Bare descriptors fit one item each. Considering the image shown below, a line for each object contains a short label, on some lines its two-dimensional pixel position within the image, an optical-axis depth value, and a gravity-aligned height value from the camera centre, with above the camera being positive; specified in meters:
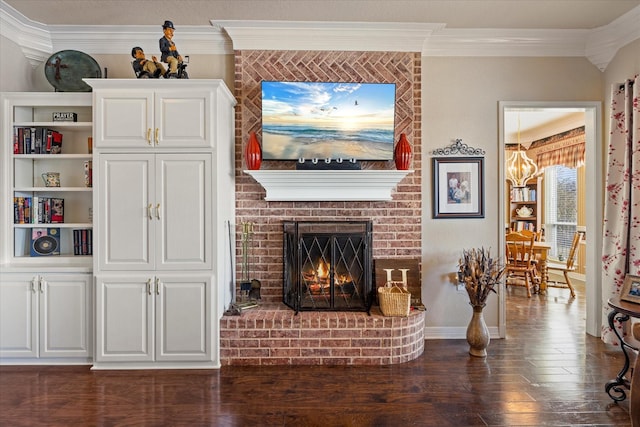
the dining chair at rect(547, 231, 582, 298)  5.69 -0.88
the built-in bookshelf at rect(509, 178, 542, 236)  7.62 +0.12
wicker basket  3.20 -0.74
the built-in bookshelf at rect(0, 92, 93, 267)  3.24 +0.32
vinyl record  3.33 -0.27
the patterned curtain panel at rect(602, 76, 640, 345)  3.25 +0.13
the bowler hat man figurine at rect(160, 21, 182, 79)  3.10 +1.29
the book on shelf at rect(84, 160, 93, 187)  3.32 +0.34
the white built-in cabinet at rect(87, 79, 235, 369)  3.01 -0.04
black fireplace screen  3.39 -0.45
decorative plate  3.39 +1.23
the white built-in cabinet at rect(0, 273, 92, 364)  3.08 -0.80
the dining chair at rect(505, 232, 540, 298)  5.59 -0.67
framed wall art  3.72 +0.25
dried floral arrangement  3.29 -0.54
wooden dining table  5.73 -0.72
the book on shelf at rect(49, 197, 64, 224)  3.38 +0.03
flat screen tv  3.48 +0.83
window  6.96 +0.09
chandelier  6.14 +0.69
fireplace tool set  3.46 -0.61
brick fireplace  3.59 +0.38
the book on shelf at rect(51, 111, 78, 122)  3.35 +0.82
